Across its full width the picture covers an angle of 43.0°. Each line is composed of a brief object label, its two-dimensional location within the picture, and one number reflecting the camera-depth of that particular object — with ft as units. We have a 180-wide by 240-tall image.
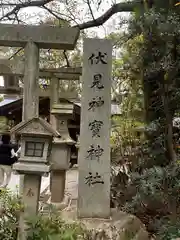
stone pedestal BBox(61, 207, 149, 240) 9.38
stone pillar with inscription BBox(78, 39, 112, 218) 10.61
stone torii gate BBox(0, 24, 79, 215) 10.29
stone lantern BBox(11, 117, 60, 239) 8.37
